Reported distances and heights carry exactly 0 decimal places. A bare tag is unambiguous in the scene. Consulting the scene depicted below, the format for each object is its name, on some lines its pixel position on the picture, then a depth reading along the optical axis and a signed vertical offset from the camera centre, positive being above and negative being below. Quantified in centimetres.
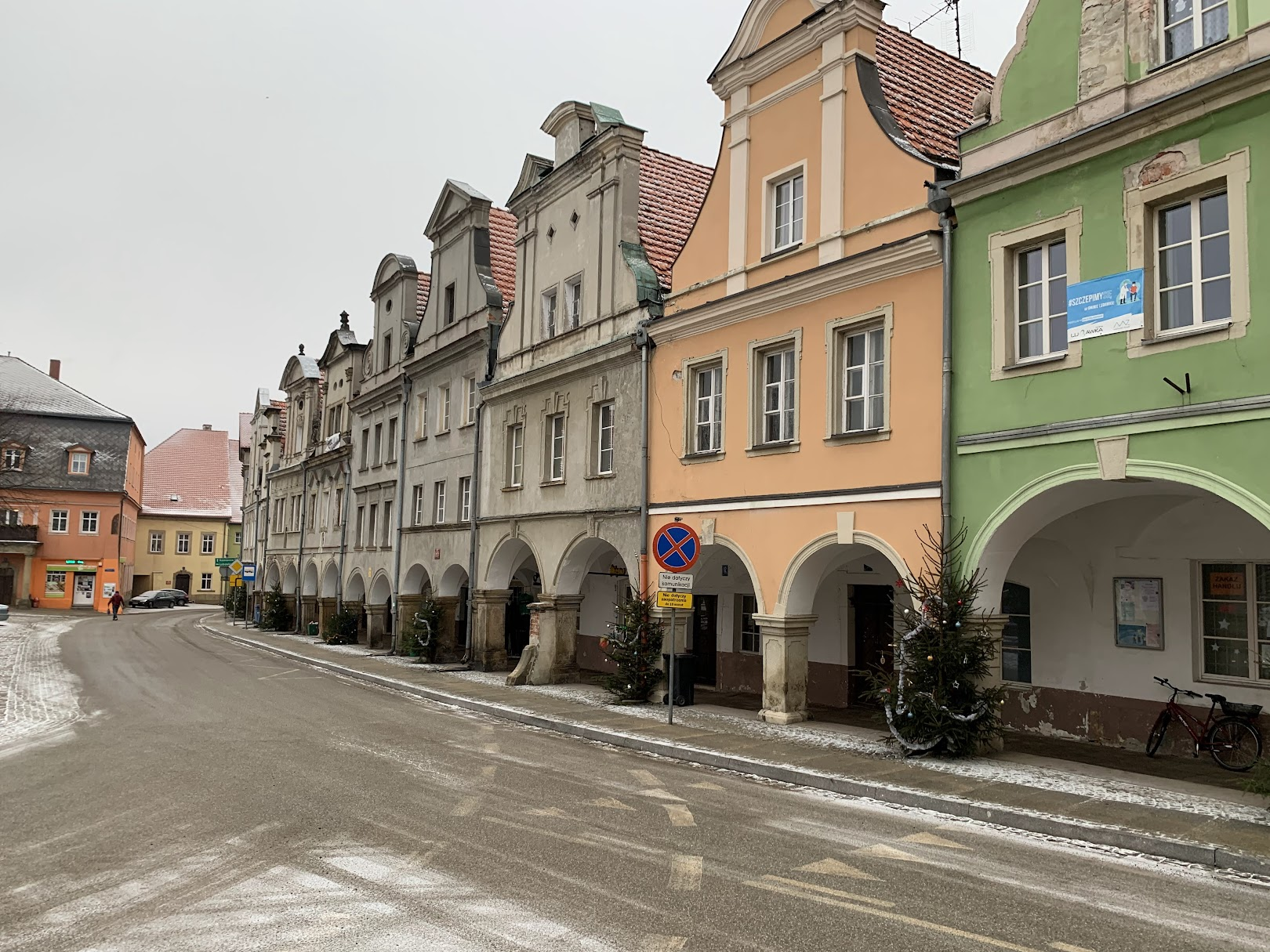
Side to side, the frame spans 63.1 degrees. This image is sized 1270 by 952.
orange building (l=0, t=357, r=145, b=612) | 5856 +389
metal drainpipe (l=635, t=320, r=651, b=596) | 1859 +207
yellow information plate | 1451 -37
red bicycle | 1145 -170
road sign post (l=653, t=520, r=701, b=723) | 1444 +29
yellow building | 7494 +266
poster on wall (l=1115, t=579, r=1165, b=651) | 1295 -37
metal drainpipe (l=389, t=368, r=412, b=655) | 2969 +204
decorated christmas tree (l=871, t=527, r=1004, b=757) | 1209 -114
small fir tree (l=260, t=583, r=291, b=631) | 4334 -209
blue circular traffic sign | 1444 +37
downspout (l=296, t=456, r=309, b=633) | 4203 +77
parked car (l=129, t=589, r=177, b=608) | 6588 -252
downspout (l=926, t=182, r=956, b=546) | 1298 +209
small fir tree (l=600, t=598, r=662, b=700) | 1792 -143
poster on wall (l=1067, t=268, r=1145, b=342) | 1099 +301
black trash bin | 1758 -181
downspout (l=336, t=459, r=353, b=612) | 3594 +123
